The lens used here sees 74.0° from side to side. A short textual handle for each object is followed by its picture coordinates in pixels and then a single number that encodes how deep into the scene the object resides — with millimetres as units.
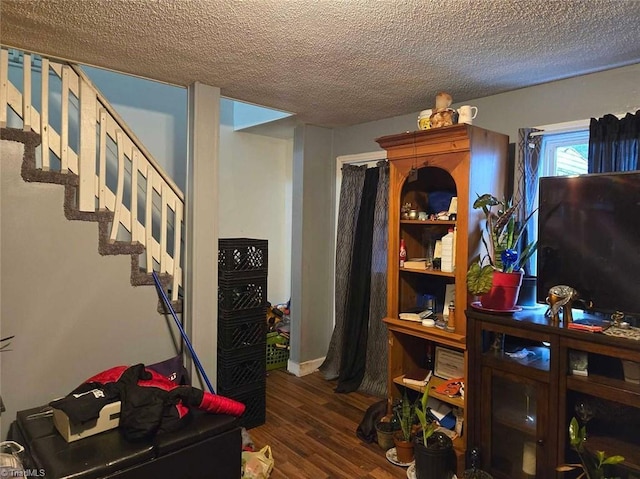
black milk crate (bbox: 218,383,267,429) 2904
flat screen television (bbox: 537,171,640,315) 1963
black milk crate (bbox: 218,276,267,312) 2871
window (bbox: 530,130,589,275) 2537
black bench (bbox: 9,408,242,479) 1761
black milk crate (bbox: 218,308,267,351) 2869
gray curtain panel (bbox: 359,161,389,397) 3482
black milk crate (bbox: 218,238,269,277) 2875
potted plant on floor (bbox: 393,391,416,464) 2502
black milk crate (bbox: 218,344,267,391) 2867
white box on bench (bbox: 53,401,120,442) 1884
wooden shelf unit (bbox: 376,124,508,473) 2416
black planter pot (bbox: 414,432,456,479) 2232
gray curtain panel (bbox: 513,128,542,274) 2578
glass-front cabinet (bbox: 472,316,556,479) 2064
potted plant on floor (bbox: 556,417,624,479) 1762
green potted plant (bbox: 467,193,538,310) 2232
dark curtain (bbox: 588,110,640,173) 2193
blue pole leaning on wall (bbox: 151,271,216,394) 2697
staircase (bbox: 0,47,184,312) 2297
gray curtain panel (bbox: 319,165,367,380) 3715
